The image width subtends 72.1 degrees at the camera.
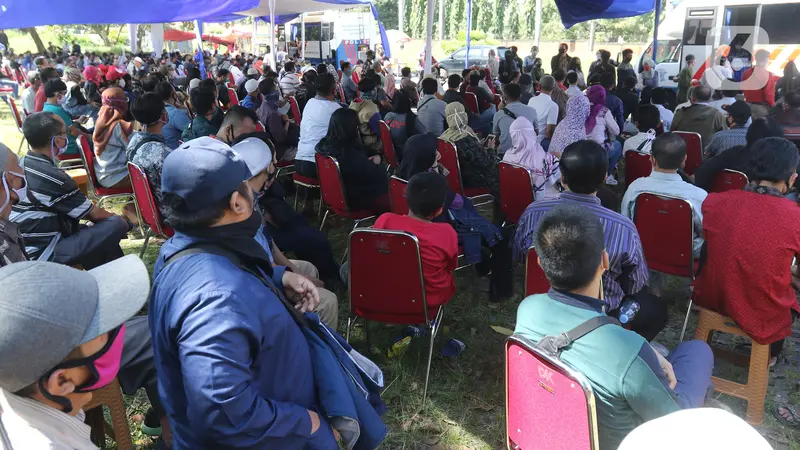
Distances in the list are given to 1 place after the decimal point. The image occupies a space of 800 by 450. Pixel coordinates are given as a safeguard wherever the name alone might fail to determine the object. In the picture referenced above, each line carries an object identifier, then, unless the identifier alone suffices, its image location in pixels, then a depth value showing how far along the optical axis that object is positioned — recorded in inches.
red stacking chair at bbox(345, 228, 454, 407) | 110.6
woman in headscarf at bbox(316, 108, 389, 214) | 185.9
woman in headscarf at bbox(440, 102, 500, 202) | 200.1
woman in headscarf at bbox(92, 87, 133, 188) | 201.6
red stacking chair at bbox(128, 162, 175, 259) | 159.0
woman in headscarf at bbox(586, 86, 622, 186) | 243.0
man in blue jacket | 53.1
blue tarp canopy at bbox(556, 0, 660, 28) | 290.8
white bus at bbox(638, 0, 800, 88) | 479.8
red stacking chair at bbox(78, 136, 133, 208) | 193.9
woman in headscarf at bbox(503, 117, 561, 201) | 192.4
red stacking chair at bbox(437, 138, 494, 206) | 195.9
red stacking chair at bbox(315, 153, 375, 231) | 176.1
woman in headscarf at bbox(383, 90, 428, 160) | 262.1
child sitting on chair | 117.8
